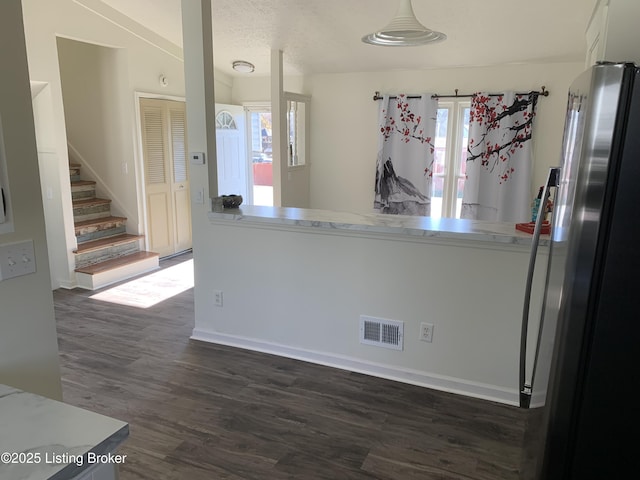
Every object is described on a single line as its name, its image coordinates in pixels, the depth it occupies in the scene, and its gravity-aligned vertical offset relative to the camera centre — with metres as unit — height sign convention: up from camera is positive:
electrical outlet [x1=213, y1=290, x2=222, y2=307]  3.61 -1.15
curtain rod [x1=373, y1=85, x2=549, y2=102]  5.26 +0.65
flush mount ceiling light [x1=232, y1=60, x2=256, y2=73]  6.24 +1.04
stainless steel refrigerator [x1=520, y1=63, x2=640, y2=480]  0.90 -0.29
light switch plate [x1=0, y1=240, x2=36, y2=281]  1.48 -0.37
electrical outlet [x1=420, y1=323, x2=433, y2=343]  2.98 -1.14
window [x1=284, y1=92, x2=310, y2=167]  6.23 +0.26
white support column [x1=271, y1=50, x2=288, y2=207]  5.61 +0.20
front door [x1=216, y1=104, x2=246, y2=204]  6.59 -0.07
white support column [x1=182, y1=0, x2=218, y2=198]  3.26 +0.42
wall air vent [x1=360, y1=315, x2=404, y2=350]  3.07 -1.19
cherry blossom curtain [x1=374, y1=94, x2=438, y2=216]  5.89 -0.06
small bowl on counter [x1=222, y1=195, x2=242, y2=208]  3.57 -0.41
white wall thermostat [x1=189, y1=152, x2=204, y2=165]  3.43 -0.09
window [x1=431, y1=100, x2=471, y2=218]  5.81 -0.09
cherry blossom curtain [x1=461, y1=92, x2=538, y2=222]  5.40 -0.08
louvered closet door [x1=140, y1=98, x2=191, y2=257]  5.69 -0.37
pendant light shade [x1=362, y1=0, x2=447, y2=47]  2.62 +0.66
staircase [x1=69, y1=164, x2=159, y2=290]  5.02 -1.14
